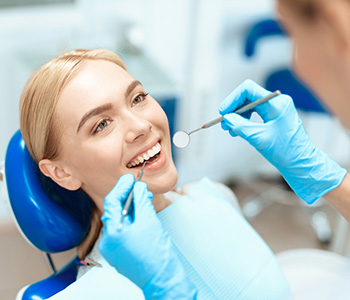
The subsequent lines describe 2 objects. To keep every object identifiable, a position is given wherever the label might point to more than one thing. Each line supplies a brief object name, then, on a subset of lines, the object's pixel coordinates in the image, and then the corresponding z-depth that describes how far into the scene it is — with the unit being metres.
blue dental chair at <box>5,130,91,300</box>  1.38
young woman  1.29
